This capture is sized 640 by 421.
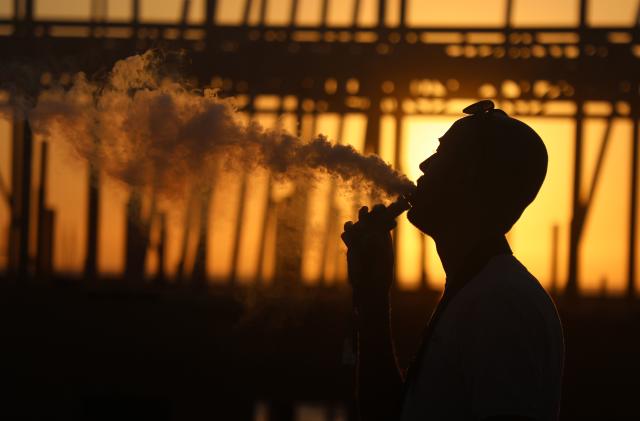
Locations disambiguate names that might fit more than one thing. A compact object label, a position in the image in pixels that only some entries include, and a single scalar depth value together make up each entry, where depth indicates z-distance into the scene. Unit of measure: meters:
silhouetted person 2.61
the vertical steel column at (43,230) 23.92
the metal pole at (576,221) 22.17
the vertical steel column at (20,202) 22.17
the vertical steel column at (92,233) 24.41
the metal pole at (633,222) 22.89
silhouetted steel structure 18.70
